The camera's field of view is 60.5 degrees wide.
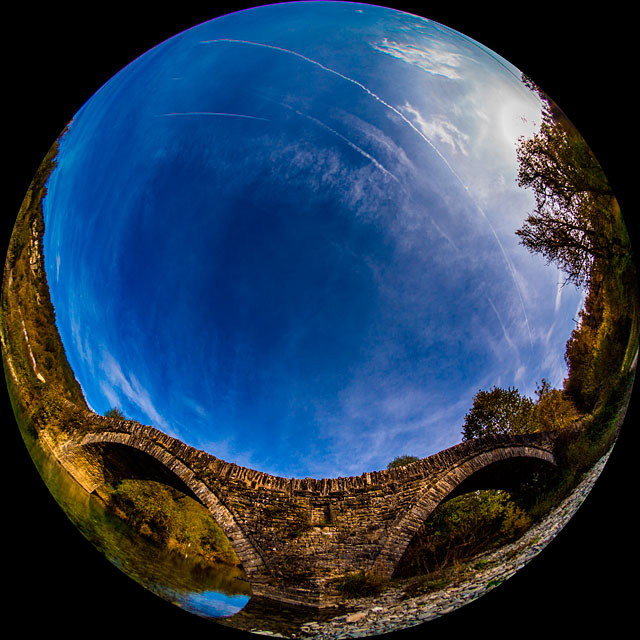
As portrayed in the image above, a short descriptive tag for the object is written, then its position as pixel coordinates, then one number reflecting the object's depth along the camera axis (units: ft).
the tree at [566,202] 21.36
